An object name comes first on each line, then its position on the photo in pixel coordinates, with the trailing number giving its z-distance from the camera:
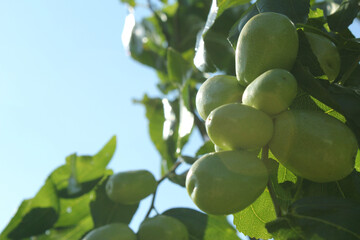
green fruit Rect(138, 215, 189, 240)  0.34
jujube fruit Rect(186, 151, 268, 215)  0.25
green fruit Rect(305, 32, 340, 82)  0.28
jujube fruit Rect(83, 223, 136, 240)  0.34
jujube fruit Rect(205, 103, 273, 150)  0.25
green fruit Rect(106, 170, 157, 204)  0.38
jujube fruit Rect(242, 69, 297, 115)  0.26
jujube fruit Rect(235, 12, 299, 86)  0.27
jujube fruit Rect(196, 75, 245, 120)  0.28
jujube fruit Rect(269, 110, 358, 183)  0.25
